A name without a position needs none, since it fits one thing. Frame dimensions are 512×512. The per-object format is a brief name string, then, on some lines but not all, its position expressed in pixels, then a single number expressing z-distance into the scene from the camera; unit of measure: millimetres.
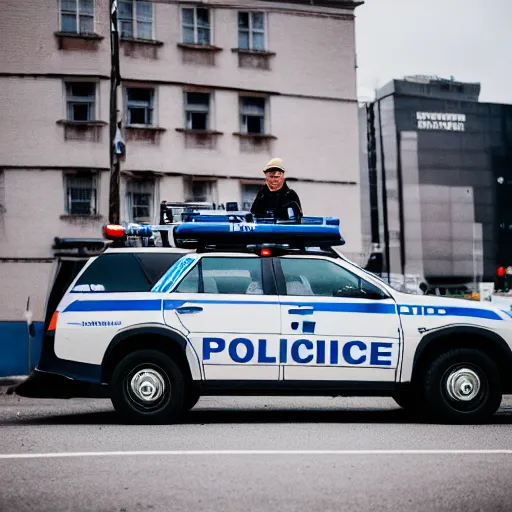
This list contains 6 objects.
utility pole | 22781
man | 11188
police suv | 9711
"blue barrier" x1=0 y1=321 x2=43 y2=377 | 19922
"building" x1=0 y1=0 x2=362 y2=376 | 31500
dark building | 61312
